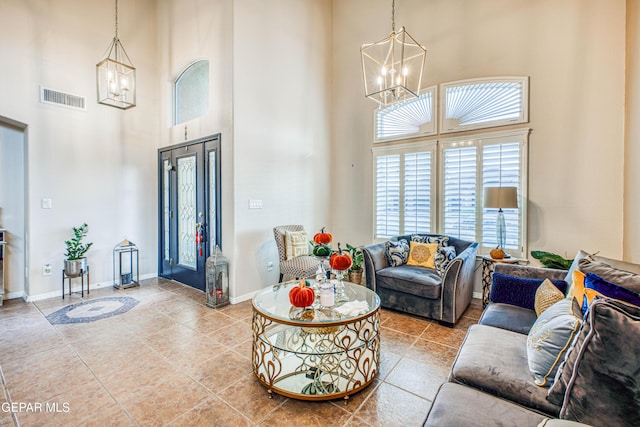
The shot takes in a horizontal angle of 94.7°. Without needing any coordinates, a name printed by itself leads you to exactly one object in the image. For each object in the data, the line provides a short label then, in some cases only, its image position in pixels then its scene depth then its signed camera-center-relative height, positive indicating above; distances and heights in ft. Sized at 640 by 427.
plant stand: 13.51 -3.14
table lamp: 11.38 +0.43
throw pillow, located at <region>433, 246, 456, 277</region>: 11.84 -2.02
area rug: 11.25 -4.21
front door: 14.05 +0.00
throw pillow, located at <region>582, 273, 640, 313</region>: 4.86 -1.45
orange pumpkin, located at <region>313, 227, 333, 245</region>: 9.07 -0.95
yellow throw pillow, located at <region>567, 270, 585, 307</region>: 5.82 -1.64
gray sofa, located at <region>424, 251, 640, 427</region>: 3.59 -2.61
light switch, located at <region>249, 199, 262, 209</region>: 13.61 +0.20
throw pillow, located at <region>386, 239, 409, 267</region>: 13.00 -2.01
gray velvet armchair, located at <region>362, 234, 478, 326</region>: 10.57 -2.93
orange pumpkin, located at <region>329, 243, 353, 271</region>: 8.50 -1.57
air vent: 13.36 +5.15
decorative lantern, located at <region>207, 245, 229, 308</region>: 12.49 -3.09
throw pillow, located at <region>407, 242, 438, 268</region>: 12.82 -2.05
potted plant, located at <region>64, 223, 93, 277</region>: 13.41 -2.18
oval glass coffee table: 6.85 -3.80
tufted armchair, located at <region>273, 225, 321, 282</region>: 13.19 -2.51
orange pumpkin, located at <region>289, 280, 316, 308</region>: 7.16 -2.16
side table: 11.91 -2.70
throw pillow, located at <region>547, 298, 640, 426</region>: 3.55 -2.04
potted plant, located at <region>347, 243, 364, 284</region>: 15.70 -3.35
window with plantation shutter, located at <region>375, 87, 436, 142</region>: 14.71 +4.69
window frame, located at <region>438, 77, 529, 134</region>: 12.42 +4.50
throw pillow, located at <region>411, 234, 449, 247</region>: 13.17 -1.41
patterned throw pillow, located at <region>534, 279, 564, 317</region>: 7.19 -2.20
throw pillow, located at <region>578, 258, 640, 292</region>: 5.37 -1.30
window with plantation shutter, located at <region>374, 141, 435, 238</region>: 14.82 +1.01
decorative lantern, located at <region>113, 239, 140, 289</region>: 15.25 -3.05
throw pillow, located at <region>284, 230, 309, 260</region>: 14.02 -1.74
